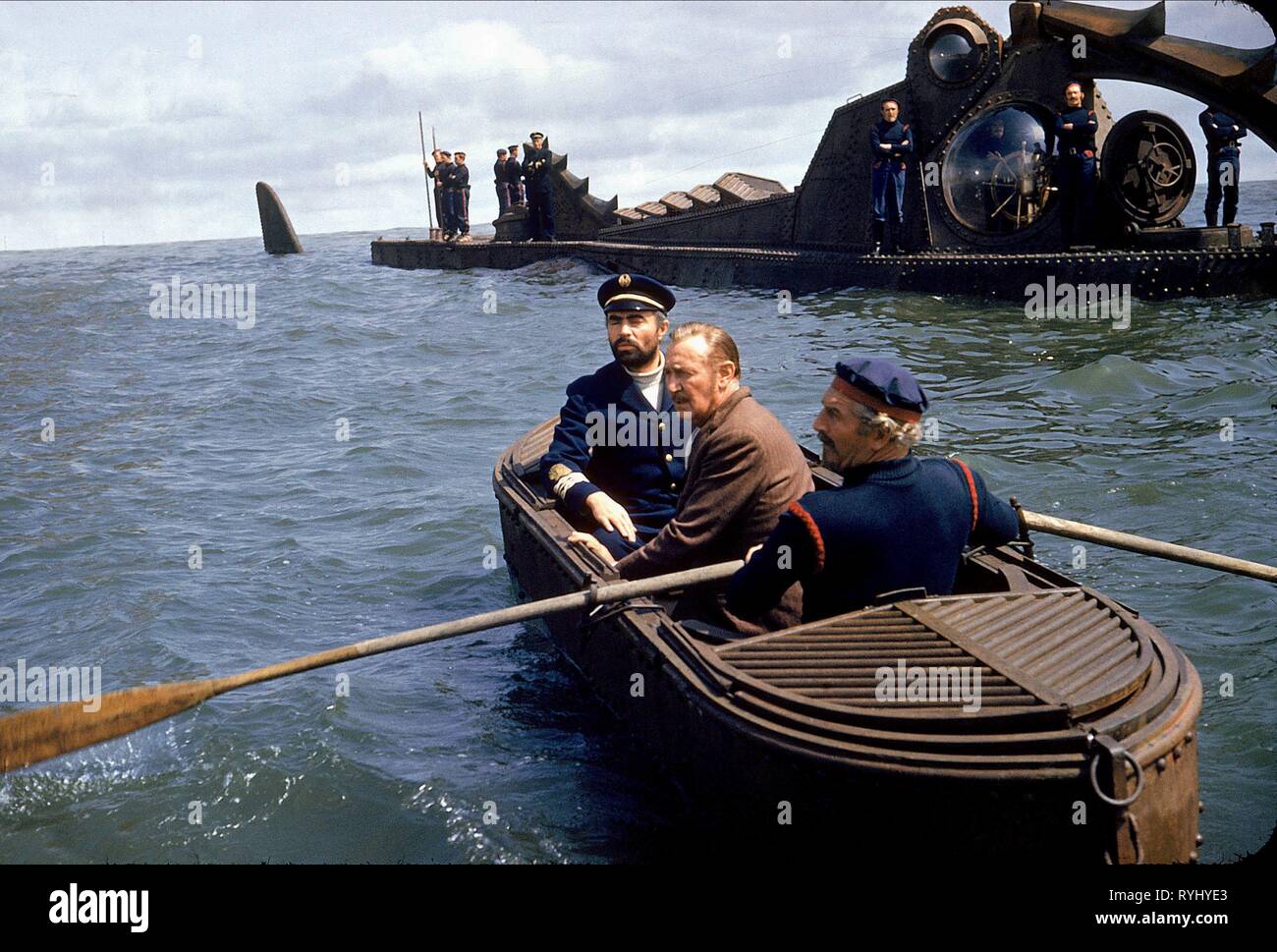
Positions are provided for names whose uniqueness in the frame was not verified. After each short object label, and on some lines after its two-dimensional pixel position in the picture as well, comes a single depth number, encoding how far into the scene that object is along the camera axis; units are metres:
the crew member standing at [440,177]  28.64
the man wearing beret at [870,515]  3.91
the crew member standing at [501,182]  28.72
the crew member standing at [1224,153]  16.42
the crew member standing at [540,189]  25.95
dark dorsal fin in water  40.44
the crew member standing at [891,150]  17.06
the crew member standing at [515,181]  28.25
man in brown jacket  4.66
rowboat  3.45
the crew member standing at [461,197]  28.84
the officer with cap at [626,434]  6.00
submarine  14.47
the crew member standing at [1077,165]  15.30
